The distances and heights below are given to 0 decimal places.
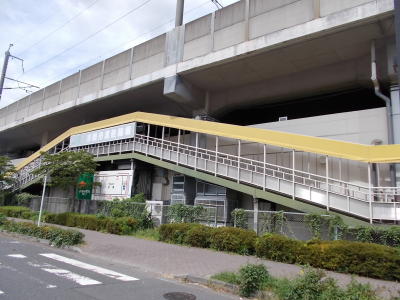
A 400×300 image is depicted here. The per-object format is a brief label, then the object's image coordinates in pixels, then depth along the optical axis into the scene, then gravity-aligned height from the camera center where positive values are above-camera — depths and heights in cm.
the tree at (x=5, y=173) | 3186 +269
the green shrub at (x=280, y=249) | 1102 -107
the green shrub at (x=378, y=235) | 1141 -50
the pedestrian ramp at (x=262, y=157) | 1465 +300
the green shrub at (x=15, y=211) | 2422 -60
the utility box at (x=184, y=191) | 2166 +127
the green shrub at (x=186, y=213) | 1741 -10
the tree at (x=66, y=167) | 2266 +254
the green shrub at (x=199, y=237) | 1368 -99
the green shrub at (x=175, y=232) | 1457 -92
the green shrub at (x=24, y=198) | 2836 +41
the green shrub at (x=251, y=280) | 721 -136
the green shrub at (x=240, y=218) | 1514 -20
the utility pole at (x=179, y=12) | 2552 +1469
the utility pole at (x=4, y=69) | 3566 +1384
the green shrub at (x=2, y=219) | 1869 -92
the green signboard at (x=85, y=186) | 2462 +139
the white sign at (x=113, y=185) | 2351 +157
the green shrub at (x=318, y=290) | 605 -129
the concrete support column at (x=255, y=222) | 1474 -34
